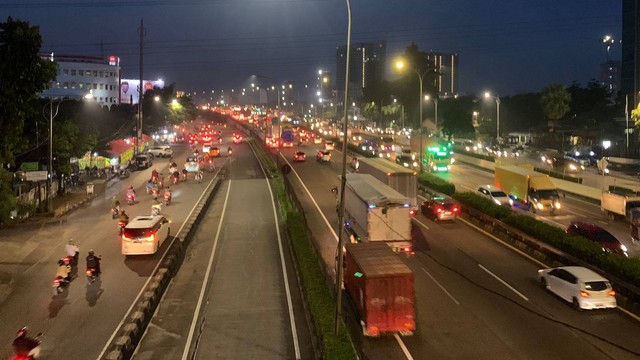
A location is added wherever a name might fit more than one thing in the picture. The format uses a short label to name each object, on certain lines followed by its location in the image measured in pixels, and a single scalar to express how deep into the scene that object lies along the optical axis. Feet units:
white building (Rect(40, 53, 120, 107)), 455.22
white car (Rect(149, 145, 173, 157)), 234.79
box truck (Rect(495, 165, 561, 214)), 116.26
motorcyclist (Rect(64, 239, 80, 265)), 72.79
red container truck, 50.21
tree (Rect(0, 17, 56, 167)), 77.41
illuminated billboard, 445.37
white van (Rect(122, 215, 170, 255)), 78.38
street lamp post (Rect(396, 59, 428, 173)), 126.12
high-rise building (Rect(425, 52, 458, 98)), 353.31
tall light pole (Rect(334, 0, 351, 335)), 49.01
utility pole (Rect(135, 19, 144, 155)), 212.48
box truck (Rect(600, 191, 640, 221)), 105.09
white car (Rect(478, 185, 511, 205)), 120.13
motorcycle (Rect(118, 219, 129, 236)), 90.89
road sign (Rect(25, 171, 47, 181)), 109.81
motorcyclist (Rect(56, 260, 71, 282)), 64.54
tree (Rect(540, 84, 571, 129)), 272.51
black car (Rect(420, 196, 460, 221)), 105.19
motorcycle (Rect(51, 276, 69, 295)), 63.52
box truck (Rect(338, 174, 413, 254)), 77.46
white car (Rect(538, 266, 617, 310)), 57.47
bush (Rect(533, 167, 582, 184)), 158.80
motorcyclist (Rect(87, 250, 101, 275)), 66.28
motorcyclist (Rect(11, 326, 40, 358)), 40.83
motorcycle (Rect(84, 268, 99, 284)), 66.85
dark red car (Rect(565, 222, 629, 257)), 79.69
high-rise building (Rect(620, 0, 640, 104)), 263.90
